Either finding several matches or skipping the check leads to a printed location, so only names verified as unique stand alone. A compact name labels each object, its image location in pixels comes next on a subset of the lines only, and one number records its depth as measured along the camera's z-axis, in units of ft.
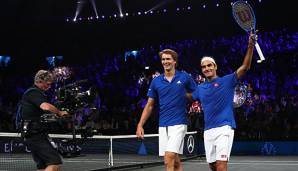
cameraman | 24.53
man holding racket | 22.00
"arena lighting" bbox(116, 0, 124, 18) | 104.32
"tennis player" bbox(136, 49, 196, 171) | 23.29
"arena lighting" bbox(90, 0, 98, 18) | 105.34
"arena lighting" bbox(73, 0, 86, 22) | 105.48
